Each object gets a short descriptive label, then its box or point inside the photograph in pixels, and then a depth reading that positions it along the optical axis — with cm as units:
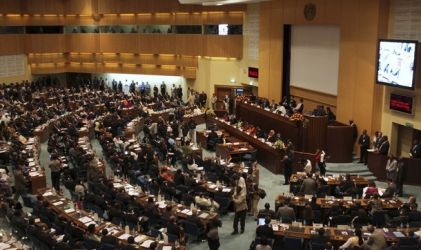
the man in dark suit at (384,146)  1807
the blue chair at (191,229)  1236
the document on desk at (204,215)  1290
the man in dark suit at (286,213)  1248
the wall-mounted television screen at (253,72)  3024
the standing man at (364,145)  1942
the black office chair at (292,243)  1129
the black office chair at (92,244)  1093
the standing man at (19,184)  1571
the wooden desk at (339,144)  2019
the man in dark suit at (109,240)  1069
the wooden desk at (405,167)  1728
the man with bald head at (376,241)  1068
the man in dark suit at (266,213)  1223
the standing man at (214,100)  3222
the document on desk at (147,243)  1106
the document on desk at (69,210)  1328
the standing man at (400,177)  1655
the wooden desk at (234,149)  2042
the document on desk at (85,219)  1263
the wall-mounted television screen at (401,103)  1809
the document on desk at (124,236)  1155
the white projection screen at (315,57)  2322
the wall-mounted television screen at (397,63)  1725
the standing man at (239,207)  1330
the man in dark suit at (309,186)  1492
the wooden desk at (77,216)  1183
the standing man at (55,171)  1691
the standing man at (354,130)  2067
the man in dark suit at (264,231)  1126
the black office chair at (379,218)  1286
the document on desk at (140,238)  1141
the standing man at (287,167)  1758
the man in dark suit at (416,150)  1730
